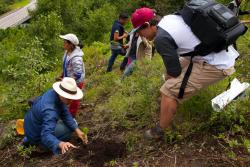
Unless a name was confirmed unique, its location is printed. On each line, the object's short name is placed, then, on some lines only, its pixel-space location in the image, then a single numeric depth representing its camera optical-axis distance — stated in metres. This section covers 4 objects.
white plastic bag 3.33
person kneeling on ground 3.48
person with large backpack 2.93
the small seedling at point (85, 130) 4.14
